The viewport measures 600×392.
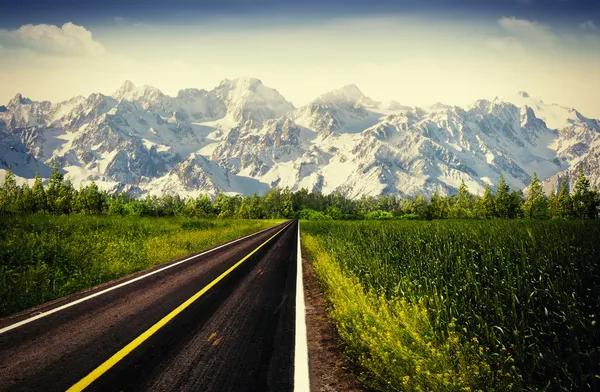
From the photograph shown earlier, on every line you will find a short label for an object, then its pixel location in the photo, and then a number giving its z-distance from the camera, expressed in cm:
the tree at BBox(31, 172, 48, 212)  6357
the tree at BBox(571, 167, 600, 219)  6159
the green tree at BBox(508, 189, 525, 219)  7538
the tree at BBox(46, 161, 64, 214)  6053
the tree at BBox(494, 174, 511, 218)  7525
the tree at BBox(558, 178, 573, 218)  6833
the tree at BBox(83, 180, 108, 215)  6919
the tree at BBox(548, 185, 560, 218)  7448
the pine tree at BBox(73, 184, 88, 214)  7106
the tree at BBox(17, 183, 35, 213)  5697
